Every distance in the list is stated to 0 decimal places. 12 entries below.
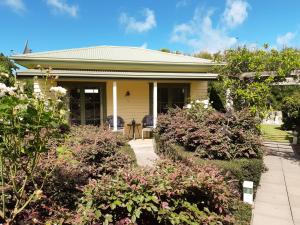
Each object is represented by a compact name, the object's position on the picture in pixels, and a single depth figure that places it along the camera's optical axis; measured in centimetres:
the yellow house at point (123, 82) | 1198
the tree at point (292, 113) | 1205
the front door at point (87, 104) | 1257
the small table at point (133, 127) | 1246
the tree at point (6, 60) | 1672
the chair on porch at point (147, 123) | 1238
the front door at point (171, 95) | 1350
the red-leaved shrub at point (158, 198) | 281
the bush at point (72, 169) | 325
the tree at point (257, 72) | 877
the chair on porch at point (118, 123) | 1194
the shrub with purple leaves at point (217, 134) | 614
